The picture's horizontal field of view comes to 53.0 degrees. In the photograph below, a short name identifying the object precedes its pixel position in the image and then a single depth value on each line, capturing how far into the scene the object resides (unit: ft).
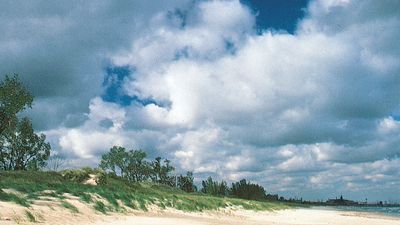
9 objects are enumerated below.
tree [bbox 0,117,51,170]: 284.20
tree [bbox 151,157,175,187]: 505.66
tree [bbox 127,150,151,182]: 486.38
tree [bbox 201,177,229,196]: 501.56
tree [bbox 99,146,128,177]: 473.26
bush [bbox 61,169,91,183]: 169.56
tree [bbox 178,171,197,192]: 509.10
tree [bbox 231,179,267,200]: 543.39
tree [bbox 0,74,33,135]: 182.85
